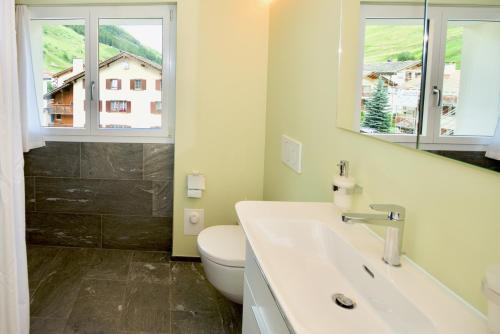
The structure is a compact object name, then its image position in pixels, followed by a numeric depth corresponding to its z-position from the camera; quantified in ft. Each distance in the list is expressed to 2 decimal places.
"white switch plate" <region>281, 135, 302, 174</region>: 6.93
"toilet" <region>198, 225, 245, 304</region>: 6.81
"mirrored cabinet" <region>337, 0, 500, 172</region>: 2.82
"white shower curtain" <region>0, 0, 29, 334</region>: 5.39
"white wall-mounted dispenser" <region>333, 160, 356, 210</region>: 4.60
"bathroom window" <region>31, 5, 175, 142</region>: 9.93
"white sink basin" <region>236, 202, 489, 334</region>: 2.81
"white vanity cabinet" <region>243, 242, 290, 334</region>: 3.42
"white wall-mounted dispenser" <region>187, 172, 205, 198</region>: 9.69
